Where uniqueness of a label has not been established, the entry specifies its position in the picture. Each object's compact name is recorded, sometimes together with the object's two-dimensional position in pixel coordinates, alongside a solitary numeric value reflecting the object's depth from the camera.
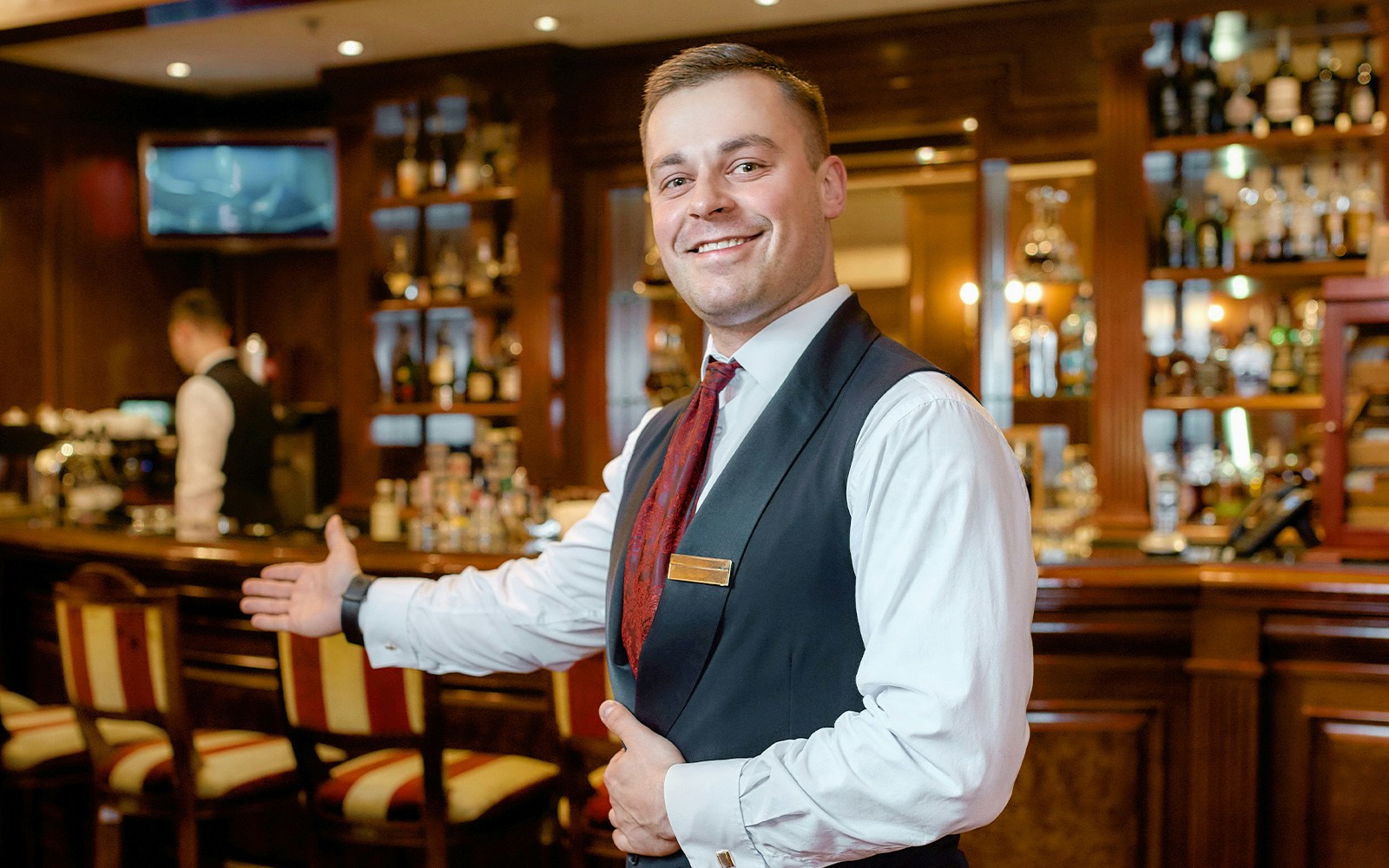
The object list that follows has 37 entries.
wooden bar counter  2.34
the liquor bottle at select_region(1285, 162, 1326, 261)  4.29
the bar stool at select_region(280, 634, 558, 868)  2.25
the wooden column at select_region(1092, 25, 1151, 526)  4.31
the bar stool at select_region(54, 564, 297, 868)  2.48
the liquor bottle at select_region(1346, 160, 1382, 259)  4.19
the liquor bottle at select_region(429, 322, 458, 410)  5.55
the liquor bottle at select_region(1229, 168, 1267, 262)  4.40
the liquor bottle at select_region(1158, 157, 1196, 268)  4.45
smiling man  1.02
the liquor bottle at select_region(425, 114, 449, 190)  5.48
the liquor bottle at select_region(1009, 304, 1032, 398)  4.57
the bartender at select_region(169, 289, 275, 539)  4.39
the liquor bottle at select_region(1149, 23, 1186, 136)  4.41
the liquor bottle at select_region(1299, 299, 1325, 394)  4.27
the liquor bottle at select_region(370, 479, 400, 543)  3.79
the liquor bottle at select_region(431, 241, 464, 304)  5.52
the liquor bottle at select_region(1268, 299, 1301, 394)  4.29
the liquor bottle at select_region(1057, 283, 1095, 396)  4.54
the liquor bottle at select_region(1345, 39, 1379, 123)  4.16
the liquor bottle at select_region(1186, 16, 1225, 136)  4.35
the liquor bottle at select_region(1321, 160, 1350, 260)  4.27
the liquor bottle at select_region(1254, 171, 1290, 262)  4.33
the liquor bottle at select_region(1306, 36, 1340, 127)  4.18
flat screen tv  5.80
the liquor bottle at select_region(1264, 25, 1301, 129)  4.22
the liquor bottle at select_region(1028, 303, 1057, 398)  4.58
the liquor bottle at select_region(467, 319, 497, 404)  5.47
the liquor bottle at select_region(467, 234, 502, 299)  5.47
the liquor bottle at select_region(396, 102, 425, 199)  5.54
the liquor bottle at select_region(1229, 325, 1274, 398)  4.33
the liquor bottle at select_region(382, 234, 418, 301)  5.60
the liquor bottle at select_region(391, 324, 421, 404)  5.66
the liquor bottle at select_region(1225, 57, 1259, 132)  4.31
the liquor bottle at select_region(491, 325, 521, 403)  5.40
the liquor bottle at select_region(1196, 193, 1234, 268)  4.43
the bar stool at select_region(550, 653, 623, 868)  2.15
